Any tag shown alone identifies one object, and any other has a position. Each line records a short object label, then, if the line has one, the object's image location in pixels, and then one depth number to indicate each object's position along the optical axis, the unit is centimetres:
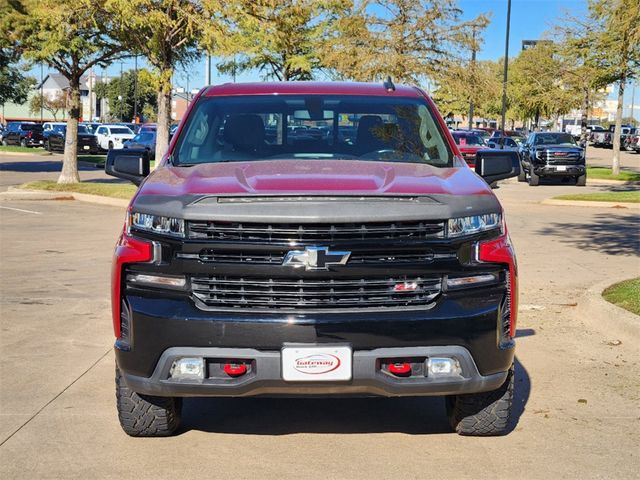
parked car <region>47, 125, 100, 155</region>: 5044
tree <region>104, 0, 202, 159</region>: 2027
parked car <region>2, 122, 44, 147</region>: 5956
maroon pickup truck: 439
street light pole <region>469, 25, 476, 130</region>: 3116
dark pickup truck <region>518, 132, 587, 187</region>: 2970
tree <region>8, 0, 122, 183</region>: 2189
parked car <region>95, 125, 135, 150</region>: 5209
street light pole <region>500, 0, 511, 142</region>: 4341
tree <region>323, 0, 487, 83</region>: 3062
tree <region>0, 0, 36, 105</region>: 2453
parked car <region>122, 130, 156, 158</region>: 4549
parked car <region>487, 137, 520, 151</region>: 3822
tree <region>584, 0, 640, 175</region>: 2984
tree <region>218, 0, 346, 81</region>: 2075
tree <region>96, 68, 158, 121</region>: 11031
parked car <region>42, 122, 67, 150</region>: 5438
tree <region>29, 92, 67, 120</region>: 10862
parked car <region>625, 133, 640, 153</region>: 6881
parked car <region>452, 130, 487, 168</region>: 3323
